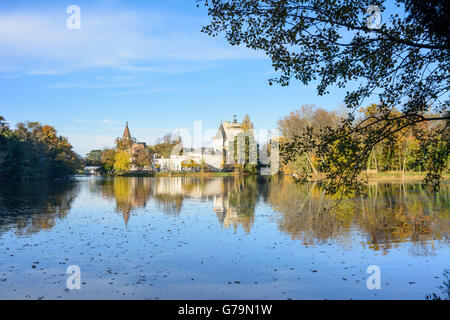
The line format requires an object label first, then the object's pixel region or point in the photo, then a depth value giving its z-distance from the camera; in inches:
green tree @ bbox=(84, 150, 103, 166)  6210.6
